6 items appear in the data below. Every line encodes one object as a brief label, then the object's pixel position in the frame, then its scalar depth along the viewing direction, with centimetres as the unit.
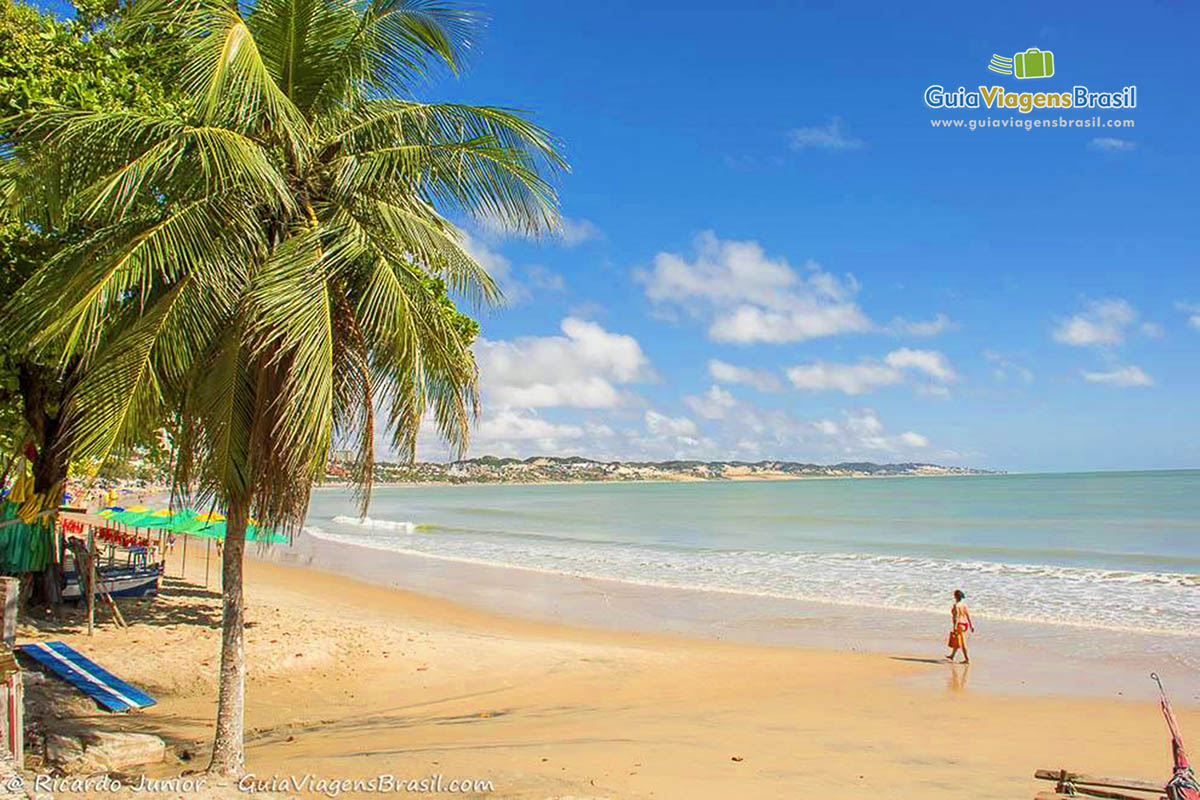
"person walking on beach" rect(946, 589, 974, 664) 1327
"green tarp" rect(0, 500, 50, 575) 1246
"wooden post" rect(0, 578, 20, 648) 706
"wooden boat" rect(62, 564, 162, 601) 1393
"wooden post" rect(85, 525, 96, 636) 1186
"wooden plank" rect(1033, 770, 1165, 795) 582
